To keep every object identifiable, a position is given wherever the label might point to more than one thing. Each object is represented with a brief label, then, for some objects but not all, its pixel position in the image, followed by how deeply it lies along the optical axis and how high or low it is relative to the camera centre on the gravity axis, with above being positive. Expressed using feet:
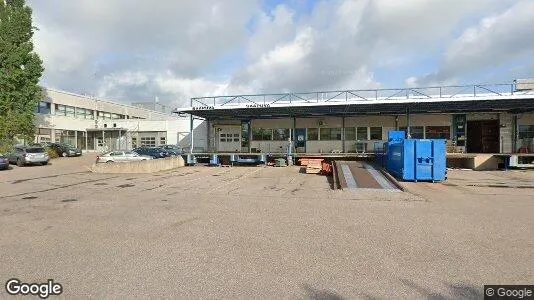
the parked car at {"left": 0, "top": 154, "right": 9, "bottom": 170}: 76.47 -3.26
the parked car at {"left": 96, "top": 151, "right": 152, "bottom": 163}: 81.71 -2.17
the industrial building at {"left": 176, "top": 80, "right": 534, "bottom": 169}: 75.43 +6.47
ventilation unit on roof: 73.21 +13.00
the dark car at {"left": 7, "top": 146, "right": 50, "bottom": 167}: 86.12 -1.98
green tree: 99.81 +21.91
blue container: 52.08 -1.90
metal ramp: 43.41 -4.31
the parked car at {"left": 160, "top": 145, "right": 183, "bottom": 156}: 102.64 -0.46
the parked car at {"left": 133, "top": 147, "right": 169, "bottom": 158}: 92.87 -1.17
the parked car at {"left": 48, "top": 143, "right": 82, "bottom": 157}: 114.11 -0.42
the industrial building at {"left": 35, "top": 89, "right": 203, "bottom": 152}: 125.90 +8.16
